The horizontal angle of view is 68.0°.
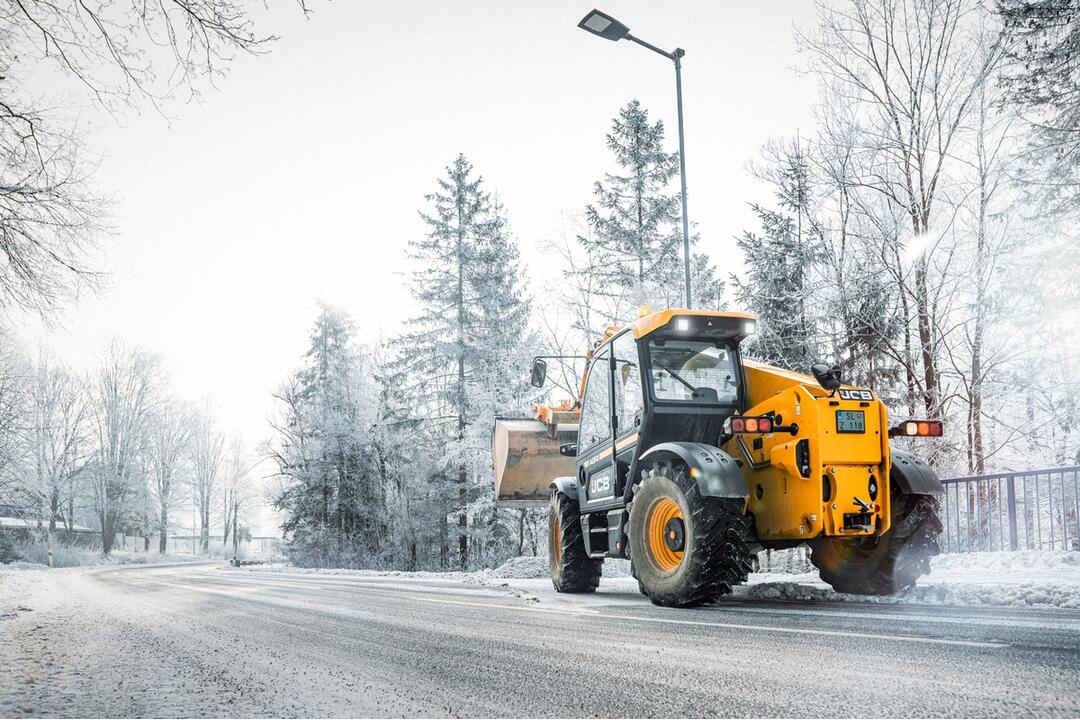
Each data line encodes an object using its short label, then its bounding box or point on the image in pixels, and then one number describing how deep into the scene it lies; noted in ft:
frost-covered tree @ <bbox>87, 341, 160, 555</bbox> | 147.13
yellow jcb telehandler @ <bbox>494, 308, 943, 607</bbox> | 21.86
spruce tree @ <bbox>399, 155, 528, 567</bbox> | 101.40
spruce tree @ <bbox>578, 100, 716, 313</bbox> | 84.79
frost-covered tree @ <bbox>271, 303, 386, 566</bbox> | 102.37
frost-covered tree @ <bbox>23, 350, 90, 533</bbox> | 140.46
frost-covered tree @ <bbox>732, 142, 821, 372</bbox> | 61.67
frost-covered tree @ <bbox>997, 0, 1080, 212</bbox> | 46.29
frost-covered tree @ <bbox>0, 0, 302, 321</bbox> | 26.02
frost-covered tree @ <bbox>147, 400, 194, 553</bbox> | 167.22
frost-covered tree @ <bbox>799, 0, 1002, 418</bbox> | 54.75
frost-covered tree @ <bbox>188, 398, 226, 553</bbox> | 185.69
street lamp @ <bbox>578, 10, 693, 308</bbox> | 39.88
